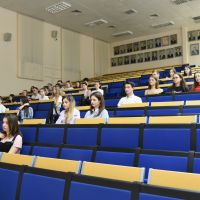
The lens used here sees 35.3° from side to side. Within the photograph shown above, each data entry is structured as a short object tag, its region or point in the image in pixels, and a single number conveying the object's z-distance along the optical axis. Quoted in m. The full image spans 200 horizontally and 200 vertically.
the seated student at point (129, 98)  3.57
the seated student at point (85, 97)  4.85
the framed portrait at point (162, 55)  10.56
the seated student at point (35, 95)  6.32
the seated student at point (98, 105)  2.90
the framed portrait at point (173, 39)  10.40
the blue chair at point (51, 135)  2.60
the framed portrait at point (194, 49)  9.98
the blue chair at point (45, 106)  4.77
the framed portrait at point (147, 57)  10.84
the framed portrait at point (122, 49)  11.49
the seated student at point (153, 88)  3.96
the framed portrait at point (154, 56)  10.73
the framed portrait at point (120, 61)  11.48
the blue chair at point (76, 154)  1.92
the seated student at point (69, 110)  3.00
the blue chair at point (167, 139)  1.93
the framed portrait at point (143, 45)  11.02
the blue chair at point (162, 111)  2.85
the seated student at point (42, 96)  5.83
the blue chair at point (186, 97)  3.37
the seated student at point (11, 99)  6.63
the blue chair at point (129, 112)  3.04
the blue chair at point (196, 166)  1.45
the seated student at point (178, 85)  3.74
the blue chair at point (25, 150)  2.41
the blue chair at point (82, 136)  2.37
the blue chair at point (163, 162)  1.53
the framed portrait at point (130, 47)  11.28
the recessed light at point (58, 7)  7.74
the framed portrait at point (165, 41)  10.56
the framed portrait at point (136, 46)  11.14
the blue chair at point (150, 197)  0.97
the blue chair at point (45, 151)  2.12
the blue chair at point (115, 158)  1.75
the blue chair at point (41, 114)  4.48
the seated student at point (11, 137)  2.55
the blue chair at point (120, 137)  2.13
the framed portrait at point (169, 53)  10.44
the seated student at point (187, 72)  5.81
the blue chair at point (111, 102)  4.29
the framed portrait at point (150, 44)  10.88
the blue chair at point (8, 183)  1.51
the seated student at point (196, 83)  3.68
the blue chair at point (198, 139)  1.88
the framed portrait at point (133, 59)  11.13
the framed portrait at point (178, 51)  10.26
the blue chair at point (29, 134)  2.79
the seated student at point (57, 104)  4.27
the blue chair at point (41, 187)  1.29
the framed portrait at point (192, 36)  10.05
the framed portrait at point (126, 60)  11.27
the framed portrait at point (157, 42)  10.72
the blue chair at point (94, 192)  1.07
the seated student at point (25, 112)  4.23
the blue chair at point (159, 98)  3.54
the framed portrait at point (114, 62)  11.64
